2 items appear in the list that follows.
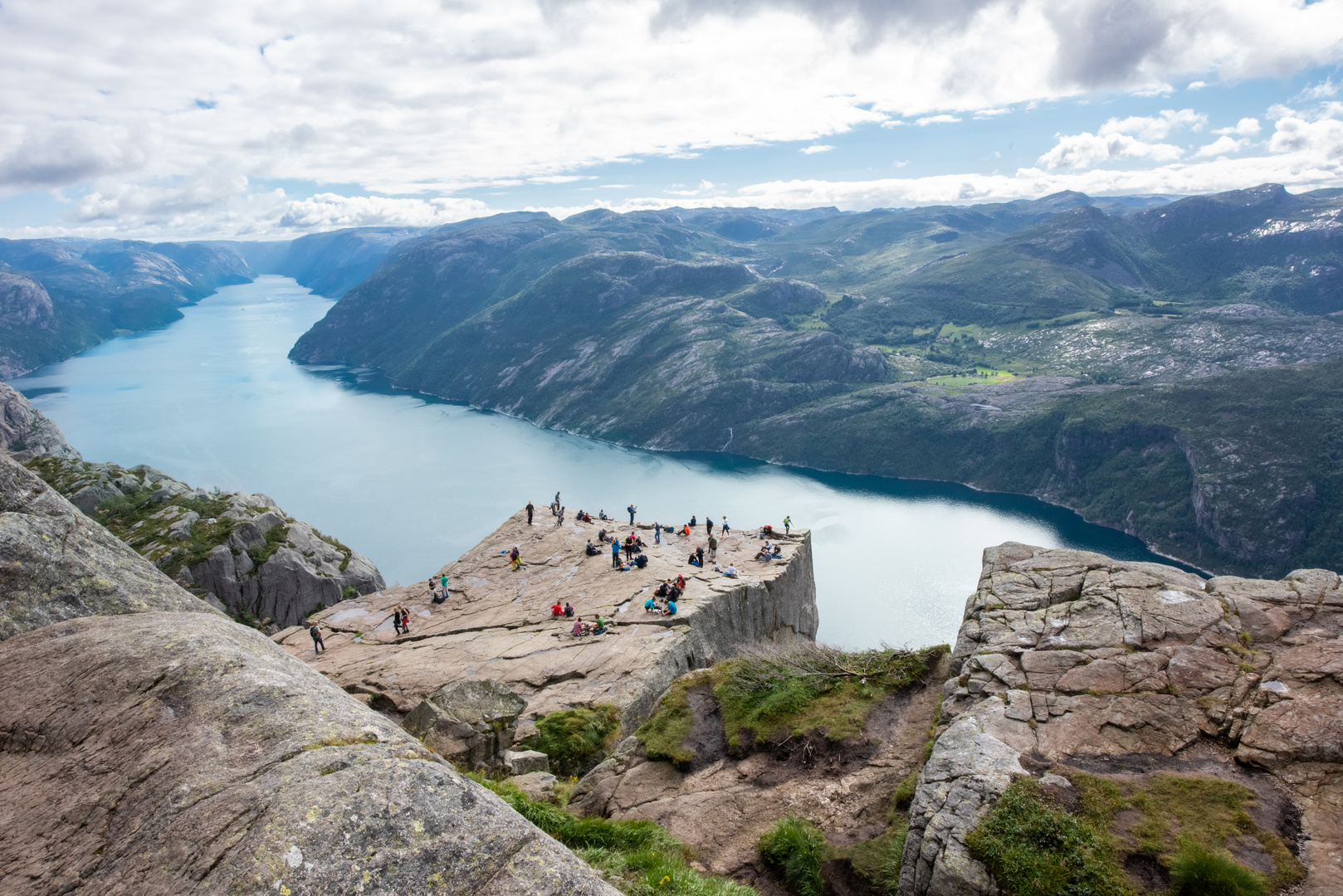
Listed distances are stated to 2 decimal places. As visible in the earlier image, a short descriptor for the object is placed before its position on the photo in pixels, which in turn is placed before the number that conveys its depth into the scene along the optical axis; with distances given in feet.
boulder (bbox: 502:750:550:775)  65.41
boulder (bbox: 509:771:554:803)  57.02
